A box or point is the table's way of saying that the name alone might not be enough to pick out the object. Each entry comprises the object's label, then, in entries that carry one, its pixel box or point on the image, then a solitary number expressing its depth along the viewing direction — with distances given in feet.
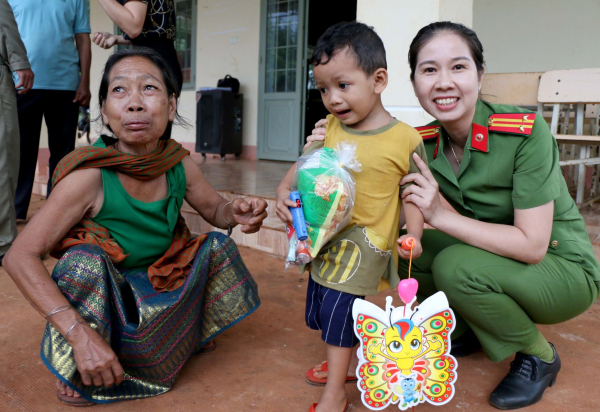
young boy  4.53
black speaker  24.12
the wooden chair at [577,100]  12.21
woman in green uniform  5.04
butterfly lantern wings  4.17
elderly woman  4.69
